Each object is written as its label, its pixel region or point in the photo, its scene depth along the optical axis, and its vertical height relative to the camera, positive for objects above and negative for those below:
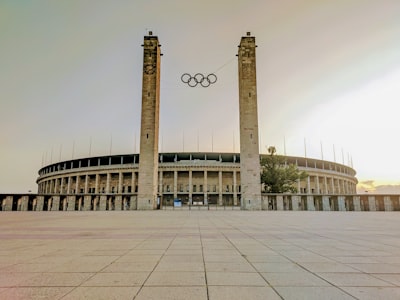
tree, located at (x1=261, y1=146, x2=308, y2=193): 46.28 +3.90
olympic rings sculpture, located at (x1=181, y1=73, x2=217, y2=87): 35.70 +15.24
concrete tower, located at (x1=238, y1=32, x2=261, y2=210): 35.72 +9.38
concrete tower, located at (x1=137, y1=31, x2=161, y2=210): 36.41 +9.47
